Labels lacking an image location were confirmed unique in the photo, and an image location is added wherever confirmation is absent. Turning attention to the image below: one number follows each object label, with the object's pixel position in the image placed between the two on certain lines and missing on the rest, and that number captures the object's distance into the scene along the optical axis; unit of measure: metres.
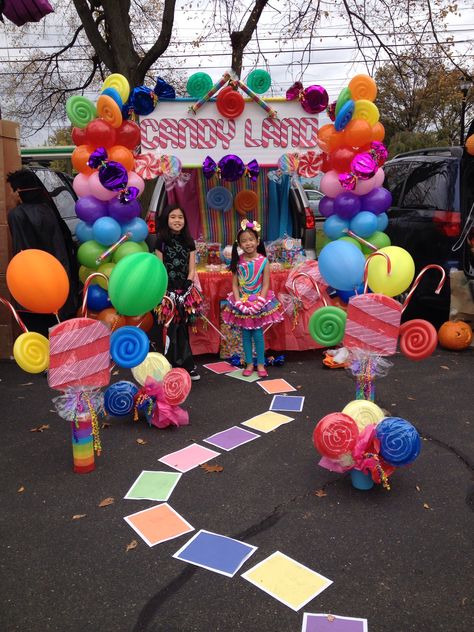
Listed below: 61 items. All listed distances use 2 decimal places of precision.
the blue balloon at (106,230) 5.26
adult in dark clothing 5.53
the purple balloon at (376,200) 5.34
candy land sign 5.32
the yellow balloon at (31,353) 3.16
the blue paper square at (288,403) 4.36
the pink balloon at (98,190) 5.15
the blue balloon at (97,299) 5.59
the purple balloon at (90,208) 5.33
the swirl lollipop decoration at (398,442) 2.82
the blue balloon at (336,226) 5.41
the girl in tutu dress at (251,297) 5.00
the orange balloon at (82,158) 5.21
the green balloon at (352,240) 5.37
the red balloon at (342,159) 5.15
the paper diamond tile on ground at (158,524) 2.72
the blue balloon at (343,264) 3.29
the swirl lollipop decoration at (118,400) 4.04
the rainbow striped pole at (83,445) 3.28
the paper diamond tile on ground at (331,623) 2.11
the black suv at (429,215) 5.94
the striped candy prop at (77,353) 3.08
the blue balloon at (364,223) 5.27
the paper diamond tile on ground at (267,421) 4.03
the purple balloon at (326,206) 5.47
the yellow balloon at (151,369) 4.04
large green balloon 3.18
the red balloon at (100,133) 5.11
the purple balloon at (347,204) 5.29
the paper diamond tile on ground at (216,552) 2.49
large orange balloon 3.07
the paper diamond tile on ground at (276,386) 4.77
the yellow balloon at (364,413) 3.03
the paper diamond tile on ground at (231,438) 3.74
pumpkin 5.81
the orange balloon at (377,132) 5.18
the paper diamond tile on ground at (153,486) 3.09
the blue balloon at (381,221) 5.48
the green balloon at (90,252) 5.47
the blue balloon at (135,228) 5.50
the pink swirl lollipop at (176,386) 3.95
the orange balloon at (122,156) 5.22
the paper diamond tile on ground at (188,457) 3.46
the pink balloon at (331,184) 5.30
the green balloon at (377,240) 5.44
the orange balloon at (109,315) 5.59
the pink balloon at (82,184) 5.27
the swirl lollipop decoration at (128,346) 3.44
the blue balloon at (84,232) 5.49
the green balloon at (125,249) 5.44
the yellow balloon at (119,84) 5.15
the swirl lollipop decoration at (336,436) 2.88
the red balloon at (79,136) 5.24
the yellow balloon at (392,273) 3.32
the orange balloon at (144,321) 5.65
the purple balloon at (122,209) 5.34
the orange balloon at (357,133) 5.03
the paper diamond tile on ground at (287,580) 2.29
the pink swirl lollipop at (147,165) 5.31
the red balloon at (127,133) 5.30
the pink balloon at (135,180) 5.31
